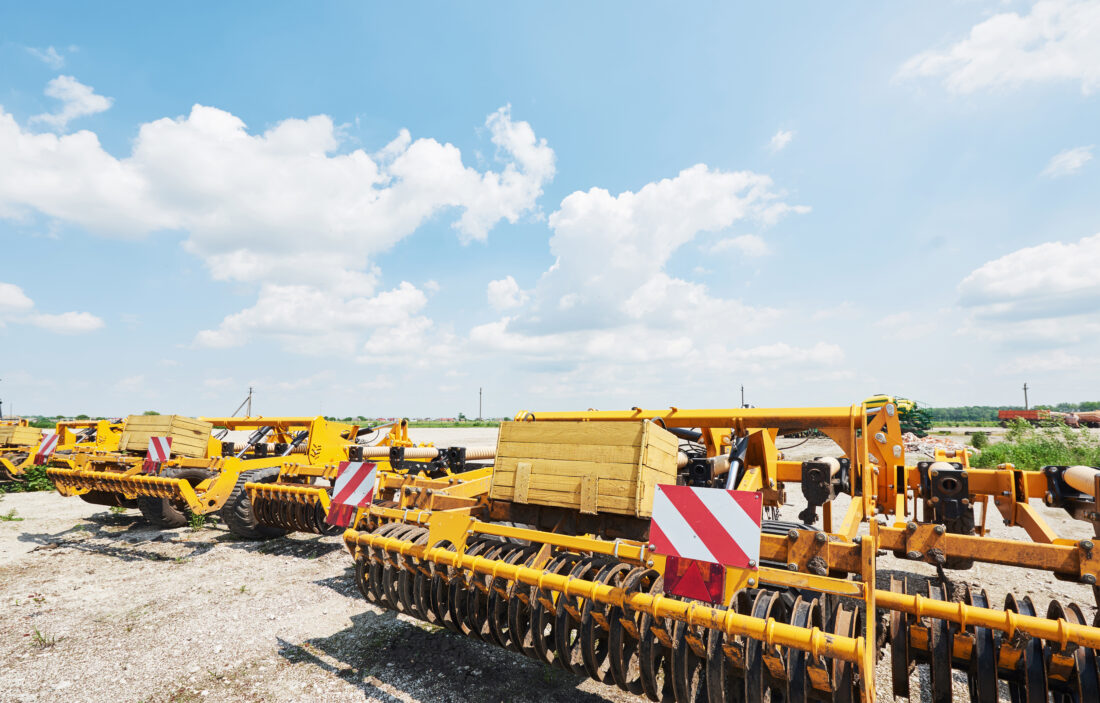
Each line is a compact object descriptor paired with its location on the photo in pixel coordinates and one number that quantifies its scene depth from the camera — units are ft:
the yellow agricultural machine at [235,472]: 23.53
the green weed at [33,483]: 42.78
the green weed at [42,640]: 14.25
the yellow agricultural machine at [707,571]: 8.23
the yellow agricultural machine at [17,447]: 42.04
